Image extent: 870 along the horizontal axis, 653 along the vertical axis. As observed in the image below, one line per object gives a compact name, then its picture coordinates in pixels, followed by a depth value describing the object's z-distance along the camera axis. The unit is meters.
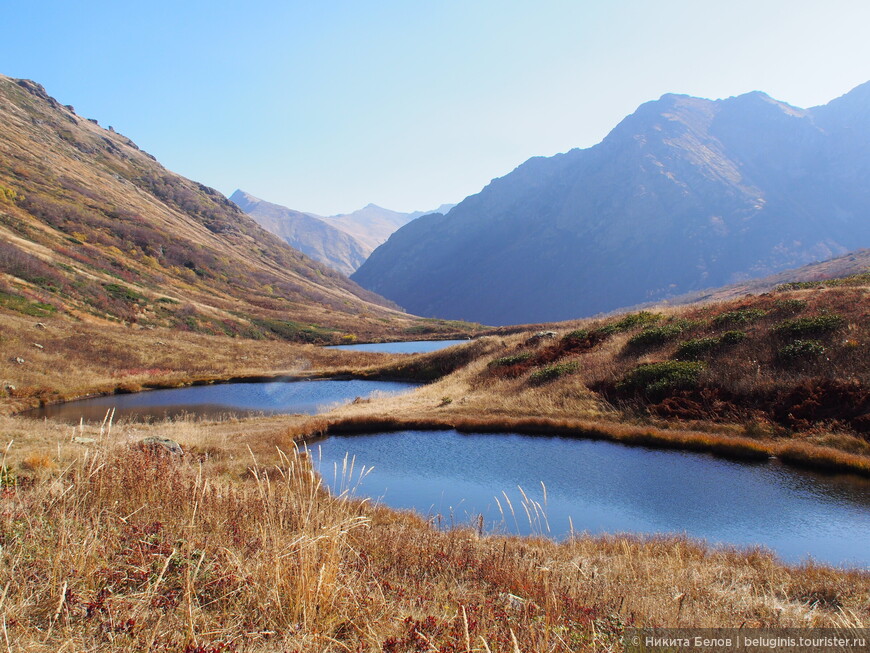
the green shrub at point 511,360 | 37.50
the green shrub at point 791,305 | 26.01
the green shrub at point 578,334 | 36.19
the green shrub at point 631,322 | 34.08
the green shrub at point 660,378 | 24.61
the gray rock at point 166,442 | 16.11
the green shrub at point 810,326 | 22.56
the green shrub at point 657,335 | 29.39
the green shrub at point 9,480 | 8.11
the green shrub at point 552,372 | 31.18
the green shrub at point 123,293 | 66.46
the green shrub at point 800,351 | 21.67
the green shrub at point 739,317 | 27.00
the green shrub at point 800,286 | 31.30
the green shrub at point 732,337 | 25.39
